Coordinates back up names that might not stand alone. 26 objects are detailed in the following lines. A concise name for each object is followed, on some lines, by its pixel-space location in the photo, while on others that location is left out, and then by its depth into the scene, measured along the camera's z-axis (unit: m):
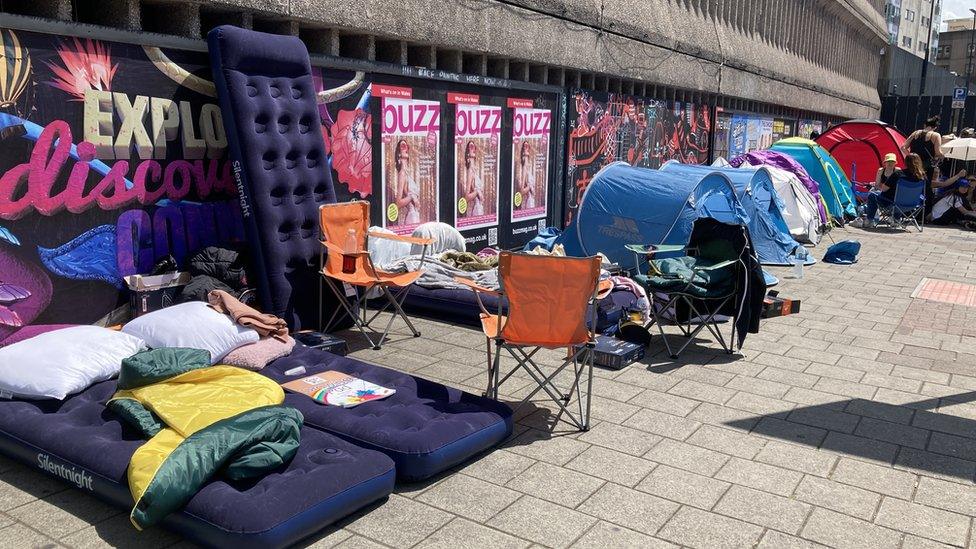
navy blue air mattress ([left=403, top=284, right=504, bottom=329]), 7.18
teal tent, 16.03
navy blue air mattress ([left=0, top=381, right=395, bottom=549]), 3.14
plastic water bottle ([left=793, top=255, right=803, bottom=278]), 10.26
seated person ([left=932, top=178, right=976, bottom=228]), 16.42
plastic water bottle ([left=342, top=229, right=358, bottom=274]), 6.52
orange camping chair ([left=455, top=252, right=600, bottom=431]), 4.77
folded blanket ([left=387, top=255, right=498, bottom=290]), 7.46
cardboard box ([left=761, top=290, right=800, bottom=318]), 7.92
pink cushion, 4.90
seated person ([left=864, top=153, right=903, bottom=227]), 15.16
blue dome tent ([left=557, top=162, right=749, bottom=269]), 8.69
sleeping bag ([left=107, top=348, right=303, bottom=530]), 3.24
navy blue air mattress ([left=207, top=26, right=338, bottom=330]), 6.03
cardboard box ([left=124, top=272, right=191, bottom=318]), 5.77
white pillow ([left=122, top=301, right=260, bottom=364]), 4.87
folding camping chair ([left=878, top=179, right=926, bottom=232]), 15.18
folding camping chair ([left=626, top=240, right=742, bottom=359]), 6.34
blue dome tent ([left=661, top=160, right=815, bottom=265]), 10.55
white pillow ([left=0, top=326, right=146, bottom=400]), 4.21
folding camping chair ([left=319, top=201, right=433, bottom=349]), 6.33
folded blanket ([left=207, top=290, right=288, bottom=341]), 5.23
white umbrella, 17.16
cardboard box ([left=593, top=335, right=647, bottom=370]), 6.01
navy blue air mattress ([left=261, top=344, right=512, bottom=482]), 3.92
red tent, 18.80
